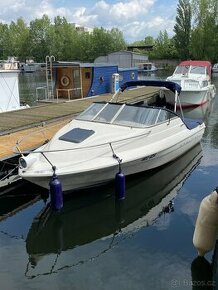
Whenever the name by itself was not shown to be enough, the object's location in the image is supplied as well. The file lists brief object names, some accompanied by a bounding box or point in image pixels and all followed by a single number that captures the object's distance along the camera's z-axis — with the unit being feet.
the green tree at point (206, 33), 152.61
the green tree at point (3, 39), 219.63
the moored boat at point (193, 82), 51.67
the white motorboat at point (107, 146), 18.53
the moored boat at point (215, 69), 132.90
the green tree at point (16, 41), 217.10
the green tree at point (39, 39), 209.77
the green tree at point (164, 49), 192.53
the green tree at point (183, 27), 165.29
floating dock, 23.35
